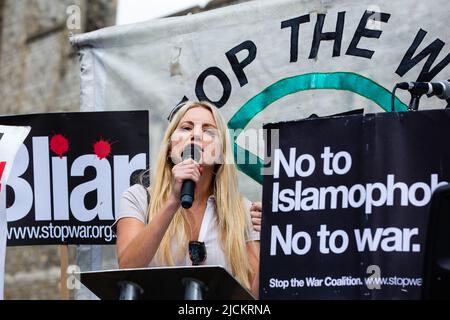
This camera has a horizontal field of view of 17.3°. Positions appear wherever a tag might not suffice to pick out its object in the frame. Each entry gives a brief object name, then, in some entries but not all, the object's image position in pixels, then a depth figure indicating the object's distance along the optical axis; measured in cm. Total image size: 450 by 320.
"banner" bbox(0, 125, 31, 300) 615
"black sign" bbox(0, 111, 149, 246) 759
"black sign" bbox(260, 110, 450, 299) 460
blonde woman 554
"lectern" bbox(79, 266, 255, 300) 440
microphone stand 563
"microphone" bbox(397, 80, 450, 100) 567
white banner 696
